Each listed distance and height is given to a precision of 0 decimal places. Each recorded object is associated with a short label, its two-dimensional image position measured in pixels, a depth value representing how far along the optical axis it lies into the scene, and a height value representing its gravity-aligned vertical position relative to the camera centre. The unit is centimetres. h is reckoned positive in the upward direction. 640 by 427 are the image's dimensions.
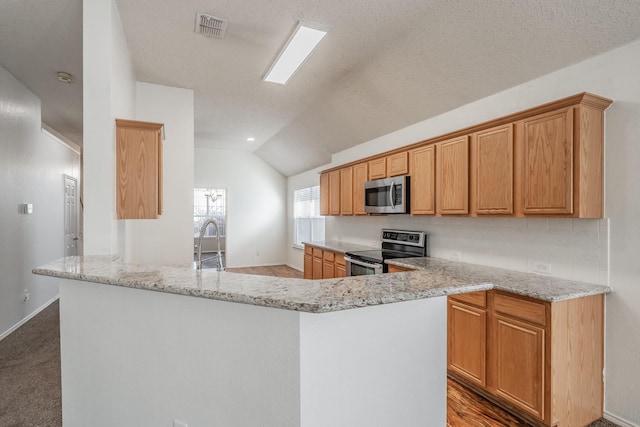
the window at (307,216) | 718 -9
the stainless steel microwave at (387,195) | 369 +20
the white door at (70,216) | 559 -8
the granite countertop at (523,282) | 206 -49
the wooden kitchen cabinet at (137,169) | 251 +33
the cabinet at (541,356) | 203 -94
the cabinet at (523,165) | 215 +37
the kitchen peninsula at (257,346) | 124 -56
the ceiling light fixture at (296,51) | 275 +150
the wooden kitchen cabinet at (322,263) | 470 -80
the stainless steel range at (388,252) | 367 -49
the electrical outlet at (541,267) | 255 -43
